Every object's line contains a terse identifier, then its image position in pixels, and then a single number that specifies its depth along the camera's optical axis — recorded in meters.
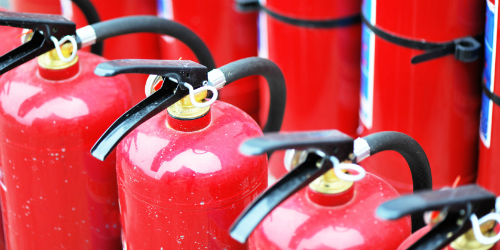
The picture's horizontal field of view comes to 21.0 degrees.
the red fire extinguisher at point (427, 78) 1.58
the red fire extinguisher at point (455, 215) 1.09
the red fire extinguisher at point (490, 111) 1.52
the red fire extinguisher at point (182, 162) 1.25
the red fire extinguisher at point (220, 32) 1.93
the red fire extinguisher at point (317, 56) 1.75
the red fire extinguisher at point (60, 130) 1.35
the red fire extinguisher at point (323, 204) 1.13
